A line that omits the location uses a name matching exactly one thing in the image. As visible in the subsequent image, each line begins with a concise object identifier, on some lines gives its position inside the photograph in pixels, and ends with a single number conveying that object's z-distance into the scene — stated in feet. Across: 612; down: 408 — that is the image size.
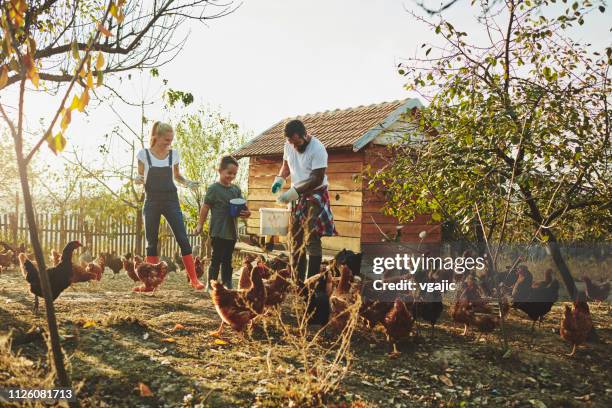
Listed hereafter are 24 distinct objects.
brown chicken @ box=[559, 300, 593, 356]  14.02
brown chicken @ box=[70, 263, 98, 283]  19.68
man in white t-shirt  15.66
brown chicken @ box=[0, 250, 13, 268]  25.55
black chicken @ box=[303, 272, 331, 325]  14.53
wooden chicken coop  29.22
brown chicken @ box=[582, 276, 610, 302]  22.14
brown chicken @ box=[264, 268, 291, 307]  14.19
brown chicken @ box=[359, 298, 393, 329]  13.85
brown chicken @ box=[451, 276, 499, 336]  14.47
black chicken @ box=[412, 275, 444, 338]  14.82
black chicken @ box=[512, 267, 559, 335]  15.40
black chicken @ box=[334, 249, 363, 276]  18.29
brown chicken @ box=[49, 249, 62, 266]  19.78
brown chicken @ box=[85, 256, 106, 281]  21.19
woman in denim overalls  17.99
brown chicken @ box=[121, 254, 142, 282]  23.00
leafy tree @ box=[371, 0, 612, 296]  15.17
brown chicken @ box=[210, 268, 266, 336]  13.19
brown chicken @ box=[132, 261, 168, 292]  19.95
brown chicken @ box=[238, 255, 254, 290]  14.87
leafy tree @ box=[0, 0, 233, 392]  7.63
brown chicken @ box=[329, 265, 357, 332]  13.57
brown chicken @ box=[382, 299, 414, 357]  13.48
